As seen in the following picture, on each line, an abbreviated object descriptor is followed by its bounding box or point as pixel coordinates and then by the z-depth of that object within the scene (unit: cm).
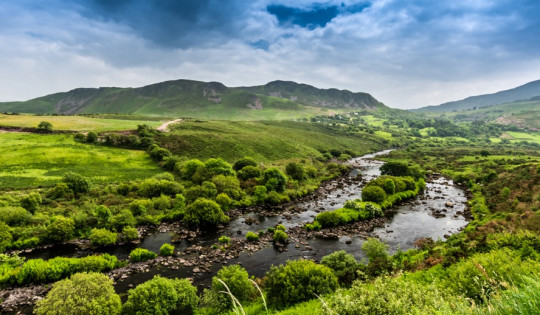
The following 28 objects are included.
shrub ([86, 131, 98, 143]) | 9425
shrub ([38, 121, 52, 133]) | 9825
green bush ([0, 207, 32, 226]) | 3859
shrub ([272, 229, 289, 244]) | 4209
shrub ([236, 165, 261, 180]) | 7481
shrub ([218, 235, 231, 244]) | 4081
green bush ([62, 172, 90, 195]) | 5341
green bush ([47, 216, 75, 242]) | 3725
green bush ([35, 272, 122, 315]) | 1973
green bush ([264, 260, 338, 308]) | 2161
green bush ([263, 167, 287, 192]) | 6675
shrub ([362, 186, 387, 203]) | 6109
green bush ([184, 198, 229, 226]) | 4566
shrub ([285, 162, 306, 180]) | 8206
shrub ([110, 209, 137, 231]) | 4200
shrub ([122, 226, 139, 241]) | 3956
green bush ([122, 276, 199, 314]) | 2153
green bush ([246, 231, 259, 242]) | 4184
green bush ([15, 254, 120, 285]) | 2844
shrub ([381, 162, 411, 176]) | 8856
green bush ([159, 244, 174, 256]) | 3588
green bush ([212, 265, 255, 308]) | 2373
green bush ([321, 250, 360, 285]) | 2762
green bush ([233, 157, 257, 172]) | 8322
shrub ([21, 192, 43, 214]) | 4400
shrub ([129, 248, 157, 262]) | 3431
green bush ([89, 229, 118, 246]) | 3706
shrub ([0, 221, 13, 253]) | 3389
